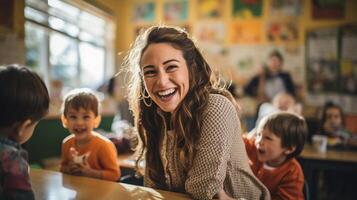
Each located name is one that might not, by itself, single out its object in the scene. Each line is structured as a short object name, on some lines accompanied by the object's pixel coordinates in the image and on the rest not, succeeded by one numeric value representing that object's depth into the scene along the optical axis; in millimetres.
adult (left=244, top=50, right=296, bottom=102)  4449
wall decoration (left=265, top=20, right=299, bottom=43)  4430
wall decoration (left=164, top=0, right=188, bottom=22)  4969
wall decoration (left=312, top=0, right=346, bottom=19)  4227
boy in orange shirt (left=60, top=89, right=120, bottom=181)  1630
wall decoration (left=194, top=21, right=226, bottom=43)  4789
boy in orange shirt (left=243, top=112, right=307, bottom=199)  1562
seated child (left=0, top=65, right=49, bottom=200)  812
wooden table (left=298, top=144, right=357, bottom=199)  2301
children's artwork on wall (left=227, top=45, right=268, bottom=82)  4602
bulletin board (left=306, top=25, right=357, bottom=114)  4203
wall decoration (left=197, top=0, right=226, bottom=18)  4793
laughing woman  1065
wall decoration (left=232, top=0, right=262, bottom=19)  4594
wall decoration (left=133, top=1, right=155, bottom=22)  5125
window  3414
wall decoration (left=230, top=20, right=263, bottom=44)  4598
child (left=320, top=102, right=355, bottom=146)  2852
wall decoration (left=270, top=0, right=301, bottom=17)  4422
